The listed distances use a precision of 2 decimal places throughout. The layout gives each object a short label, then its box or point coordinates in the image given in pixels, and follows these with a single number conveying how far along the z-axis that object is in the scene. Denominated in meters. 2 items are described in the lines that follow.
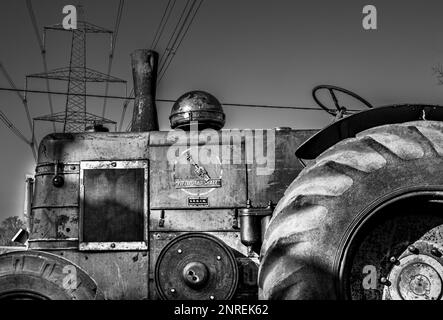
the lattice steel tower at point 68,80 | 40.31
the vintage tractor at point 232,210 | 3.12
